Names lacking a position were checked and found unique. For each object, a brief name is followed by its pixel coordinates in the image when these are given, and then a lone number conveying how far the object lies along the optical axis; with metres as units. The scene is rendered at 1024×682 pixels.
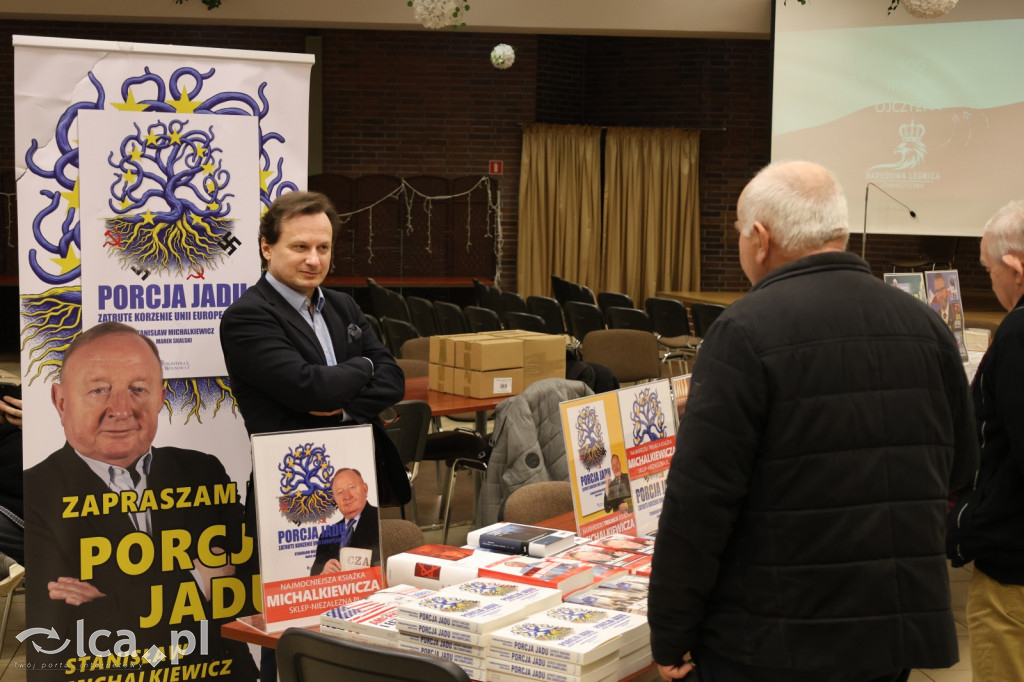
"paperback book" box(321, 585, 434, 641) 2.01
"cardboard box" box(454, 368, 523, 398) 5.08
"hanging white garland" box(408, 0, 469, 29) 8.33
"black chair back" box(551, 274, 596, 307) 9.95
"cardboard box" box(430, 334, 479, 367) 5.16
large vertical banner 2.90
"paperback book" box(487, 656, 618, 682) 1.82
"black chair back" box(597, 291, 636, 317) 9.38
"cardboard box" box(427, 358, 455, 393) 5.20
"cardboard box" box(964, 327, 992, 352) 6.14
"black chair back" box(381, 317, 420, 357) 7.00
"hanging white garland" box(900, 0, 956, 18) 7.57
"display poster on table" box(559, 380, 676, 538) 2.64
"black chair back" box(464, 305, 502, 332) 7.66
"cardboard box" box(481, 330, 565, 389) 5.26
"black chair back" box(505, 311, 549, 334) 7.49
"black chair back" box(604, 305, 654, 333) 8.37
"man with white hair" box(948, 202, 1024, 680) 2.39
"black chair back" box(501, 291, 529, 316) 9.28
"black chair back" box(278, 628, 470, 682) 1.77
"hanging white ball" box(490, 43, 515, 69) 10.86
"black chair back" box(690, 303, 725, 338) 8.26
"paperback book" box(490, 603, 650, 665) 1.83
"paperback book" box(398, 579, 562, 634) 1.91
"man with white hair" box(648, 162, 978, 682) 1.65
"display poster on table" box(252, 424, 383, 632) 2.28
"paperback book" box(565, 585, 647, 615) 2.12
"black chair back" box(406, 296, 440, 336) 8.58
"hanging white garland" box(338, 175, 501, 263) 12.06
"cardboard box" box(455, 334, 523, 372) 5.03
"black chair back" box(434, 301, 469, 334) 8.03
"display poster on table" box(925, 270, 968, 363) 5.59
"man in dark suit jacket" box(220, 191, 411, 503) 2.75
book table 2.20
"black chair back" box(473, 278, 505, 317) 9.64
